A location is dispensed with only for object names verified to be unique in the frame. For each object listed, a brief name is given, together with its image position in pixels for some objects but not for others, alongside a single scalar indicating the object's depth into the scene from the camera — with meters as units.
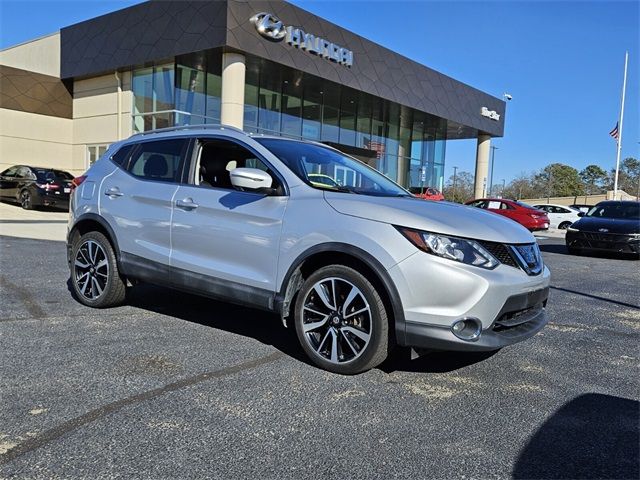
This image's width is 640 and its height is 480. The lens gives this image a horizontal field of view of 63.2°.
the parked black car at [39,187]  17.48
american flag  35.12
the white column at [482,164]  33.97
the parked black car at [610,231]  12.45
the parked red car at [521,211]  20.61
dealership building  17.97
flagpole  37.47
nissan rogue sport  3.36
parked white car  26.62
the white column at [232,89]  17.73
